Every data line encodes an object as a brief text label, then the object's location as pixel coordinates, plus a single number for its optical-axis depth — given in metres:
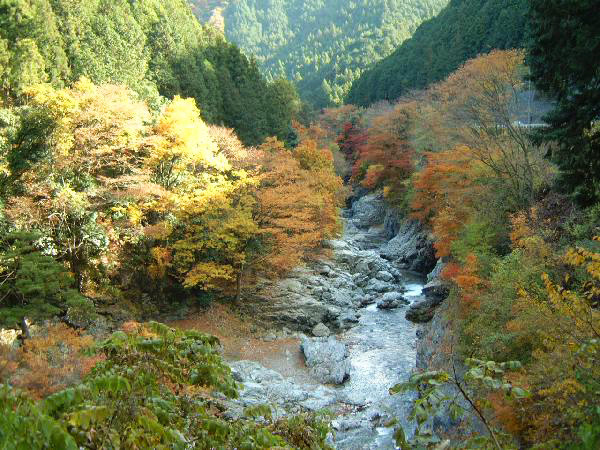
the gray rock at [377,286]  27.65
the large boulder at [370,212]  44.41
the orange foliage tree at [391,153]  38.59
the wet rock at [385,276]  29.38
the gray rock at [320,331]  21.84
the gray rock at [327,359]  17.58
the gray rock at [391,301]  25.12
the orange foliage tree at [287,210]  22.80
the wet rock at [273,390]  15.11
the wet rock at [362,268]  30.24
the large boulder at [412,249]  30.05
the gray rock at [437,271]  24.71
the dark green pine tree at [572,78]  9.53
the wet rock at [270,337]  20.89
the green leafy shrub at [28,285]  13.06
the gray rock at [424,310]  22.55
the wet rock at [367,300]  26.00
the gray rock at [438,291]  22.56
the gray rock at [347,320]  22.88
